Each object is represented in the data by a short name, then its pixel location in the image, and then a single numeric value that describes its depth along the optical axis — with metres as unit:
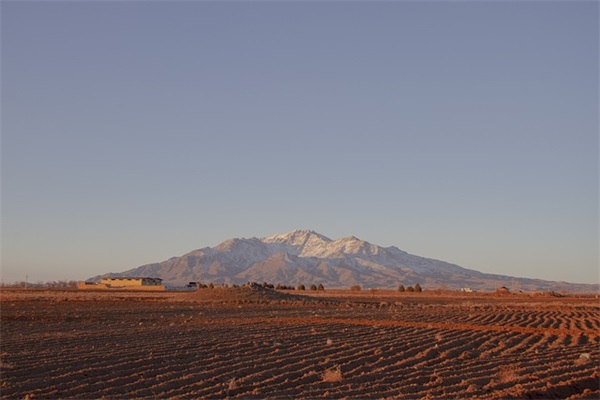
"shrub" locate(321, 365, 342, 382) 16.20
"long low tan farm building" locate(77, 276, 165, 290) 140.12
